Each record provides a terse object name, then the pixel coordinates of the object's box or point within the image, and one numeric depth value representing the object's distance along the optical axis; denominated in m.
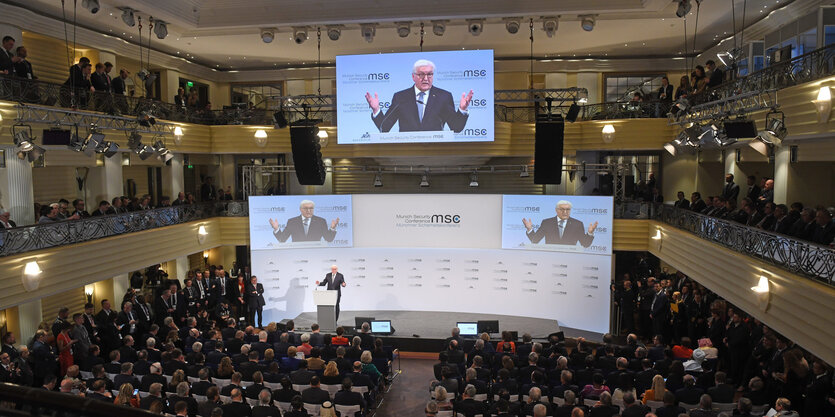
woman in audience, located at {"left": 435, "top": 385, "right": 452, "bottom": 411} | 8.91
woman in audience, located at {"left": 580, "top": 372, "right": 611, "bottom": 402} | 9.06
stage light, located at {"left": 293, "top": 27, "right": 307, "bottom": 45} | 15.91
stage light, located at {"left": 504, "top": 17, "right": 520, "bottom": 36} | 14.95
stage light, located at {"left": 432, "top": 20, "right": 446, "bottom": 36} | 15.35
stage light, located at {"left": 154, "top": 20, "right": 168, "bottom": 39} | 14.96
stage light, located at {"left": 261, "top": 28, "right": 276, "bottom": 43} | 16.03
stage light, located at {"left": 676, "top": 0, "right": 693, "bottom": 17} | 12.96
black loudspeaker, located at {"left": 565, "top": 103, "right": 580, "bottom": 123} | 15.39
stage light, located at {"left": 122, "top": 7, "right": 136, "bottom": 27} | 13.84
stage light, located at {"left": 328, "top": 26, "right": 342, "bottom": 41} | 15.80
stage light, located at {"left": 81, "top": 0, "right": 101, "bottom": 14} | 12.49
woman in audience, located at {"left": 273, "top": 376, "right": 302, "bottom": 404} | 8.75
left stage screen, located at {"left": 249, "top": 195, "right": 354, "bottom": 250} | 16.48
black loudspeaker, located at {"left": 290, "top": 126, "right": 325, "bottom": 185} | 15.48
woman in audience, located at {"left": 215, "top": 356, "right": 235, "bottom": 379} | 9.77
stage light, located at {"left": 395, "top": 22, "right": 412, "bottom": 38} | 15.52
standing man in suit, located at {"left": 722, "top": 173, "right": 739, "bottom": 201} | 13.71
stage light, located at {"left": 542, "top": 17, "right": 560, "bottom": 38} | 14.76
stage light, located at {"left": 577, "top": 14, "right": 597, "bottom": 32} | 14.51
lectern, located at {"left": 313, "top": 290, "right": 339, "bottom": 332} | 14.91
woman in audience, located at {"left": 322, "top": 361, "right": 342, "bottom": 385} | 9.62
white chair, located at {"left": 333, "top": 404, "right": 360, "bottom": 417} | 8.88
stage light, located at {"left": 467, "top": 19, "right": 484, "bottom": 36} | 15.42
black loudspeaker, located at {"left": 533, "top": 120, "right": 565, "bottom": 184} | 14.59
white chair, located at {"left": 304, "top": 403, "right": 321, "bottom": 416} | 8.77
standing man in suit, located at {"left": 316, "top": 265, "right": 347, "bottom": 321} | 15.97
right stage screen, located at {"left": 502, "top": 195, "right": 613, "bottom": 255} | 15.16
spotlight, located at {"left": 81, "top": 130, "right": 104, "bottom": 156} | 11.51
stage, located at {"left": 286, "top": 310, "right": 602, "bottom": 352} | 14.38
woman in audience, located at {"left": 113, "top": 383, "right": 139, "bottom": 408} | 7.71
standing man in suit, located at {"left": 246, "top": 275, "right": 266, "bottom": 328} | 15.77
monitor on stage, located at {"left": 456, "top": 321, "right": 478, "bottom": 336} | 13.91
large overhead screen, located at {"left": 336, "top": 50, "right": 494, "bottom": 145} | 15.41
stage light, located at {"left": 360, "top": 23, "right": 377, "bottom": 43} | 15.62
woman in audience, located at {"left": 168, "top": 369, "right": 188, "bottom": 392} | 8.78
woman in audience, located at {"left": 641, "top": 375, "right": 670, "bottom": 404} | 8.88
